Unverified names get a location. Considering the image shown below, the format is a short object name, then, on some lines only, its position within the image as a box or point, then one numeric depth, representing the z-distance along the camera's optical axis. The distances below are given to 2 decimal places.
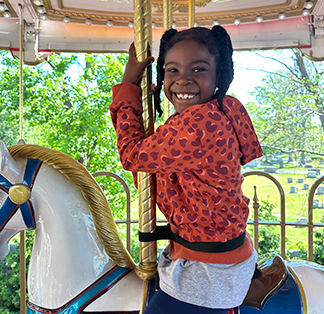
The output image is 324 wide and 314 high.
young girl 0.95
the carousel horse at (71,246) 1.05
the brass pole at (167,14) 1.38
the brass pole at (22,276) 2.27
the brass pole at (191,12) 1.66
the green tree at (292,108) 6.82
